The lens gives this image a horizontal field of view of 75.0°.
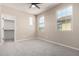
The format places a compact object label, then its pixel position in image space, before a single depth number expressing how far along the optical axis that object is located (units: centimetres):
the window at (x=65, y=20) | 202
